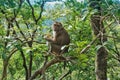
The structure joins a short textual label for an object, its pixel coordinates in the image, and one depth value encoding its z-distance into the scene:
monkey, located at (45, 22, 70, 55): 6.11
